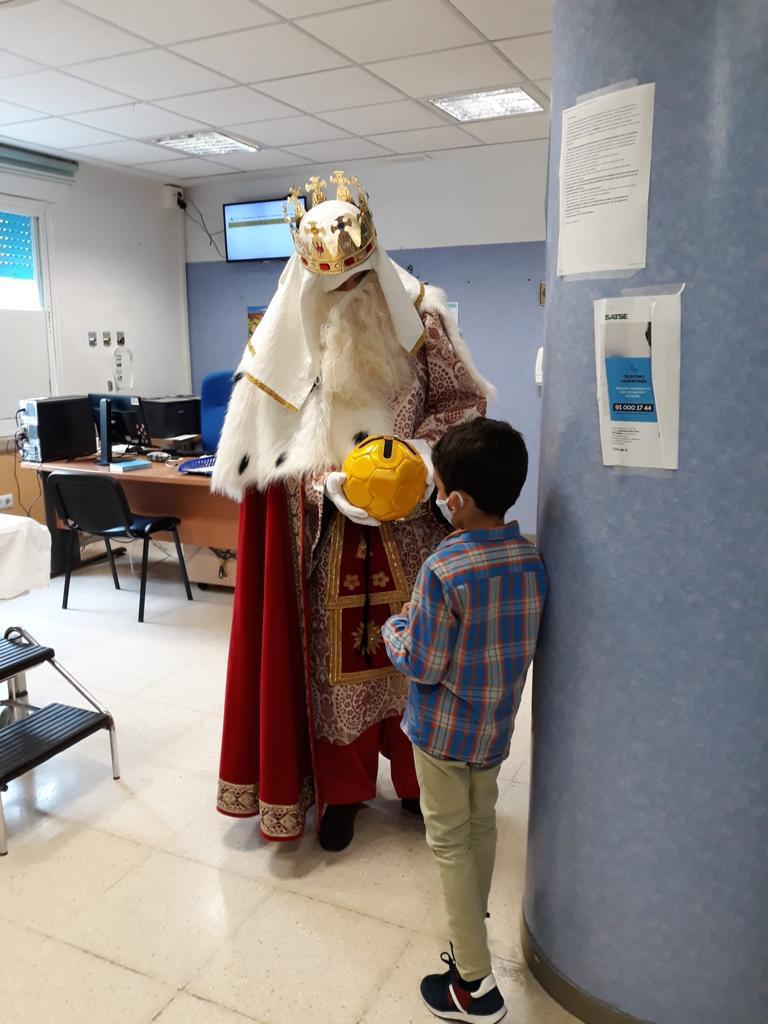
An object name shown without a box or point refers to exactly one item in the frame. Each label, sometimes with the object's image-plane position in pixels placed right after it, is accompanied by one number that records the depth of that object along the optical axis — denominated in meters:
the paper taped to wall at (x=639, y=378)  1.24
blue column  1.18
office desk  4.22
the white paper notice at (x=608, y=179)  1.22
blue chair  4.79
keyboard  4.16
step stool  2.23
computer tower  4.54
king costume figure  1.98
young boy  1.41
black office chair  4.00
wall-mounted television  6.24
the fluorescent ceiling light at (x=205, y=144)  5.12
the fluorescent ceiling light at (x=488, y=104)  4.36
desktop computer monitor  4.67
